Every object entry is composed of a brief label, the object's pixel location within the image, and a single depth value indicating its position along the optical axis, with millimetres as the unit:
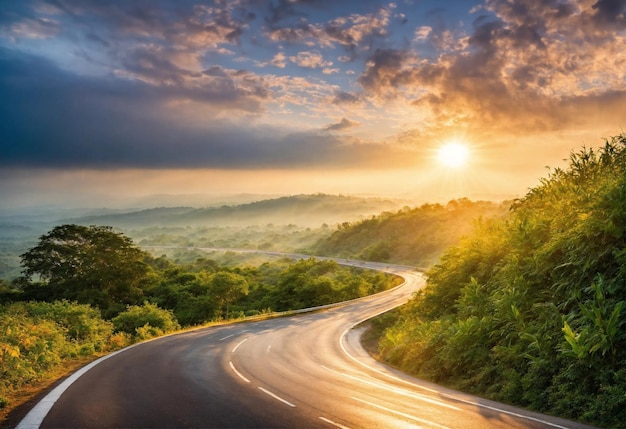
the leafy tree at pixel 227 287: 46906
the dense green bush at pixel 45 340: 12727
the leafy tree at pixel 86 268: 43719
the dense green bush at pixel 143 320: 29031
